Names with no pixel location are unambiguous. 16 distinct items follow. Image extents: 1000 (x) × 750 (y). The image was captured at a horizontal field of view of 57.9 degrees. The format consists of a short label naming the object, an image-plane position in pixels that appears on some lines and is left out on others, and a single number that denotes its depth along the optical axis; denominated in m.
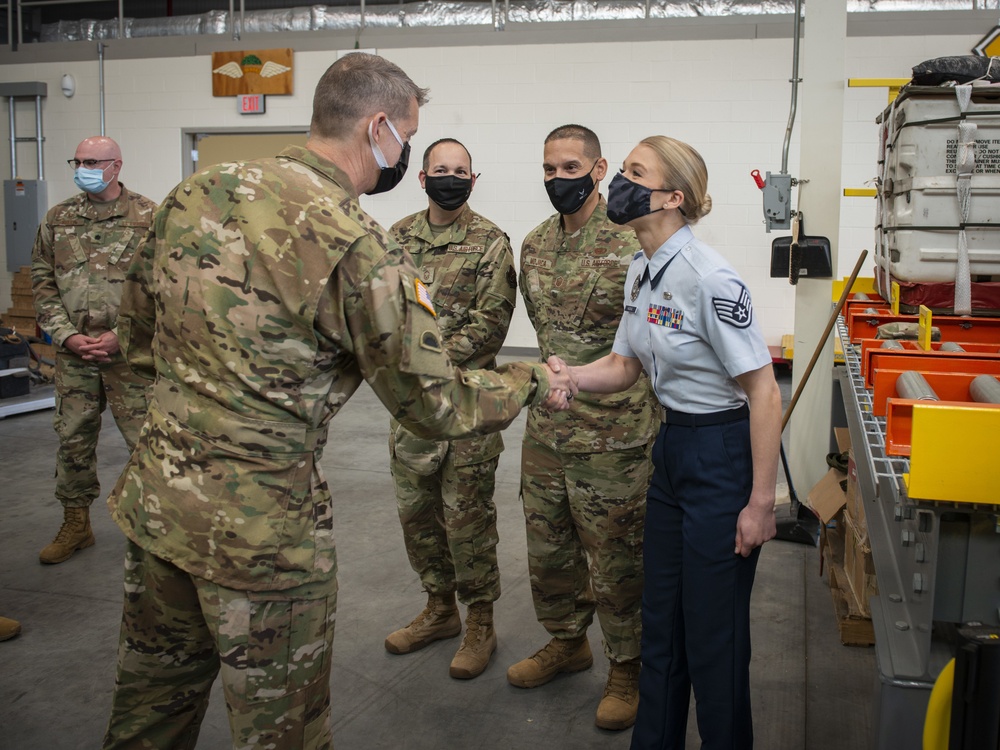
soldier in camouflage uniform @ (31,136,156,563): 3.86
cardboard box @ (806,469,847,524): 3.42
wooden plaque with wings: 8.98
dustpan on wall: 3.99
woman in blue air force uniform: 1.93
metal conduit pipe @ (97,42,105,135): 9.46
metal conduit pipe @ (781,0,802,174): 3.97
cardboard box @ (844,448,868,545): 2.80
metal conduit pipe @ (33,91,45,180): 9.82
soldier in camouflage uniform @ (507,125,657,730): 2.62
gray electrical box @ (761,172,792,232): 3.88
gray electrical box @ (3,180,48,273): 9.82
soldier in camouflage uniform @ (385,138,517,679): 2.95
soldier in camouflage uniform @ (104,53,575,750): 1.62
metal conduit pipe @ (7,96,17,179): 9.98
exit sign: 9.12
